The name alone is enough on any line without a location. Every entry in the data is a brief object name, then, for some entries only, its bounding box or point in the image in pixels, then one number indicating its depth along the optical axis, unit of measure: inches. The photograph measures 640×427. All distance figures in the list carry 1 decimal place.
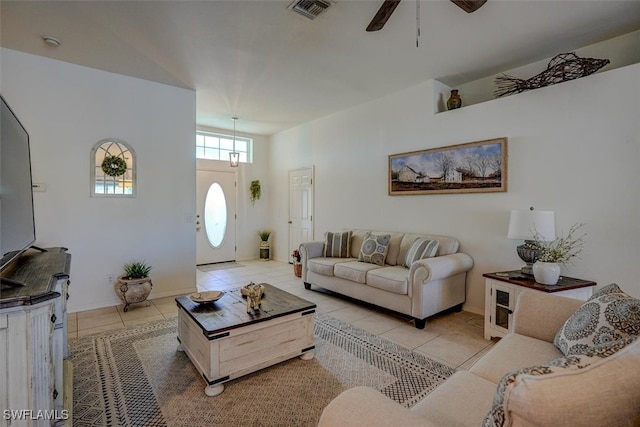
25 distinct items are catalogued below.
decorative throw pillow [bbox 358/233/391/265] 155.6
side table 101.1
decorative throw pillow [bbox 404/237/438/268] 137.6
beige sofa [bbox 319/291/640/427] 27.6
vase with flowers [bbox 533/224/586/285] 101.3
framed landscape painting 133.3
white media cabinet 48.0
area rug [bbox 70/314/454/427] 72.5
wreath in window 148.0
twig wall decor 108.3
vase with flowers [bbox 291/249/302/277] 202.7
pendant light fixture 220.5
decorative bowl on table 98.0
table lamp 109.3
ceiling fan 80.5
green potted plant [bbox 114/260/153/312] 140.6
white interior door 238.1
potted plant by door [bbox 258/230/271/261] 276.4
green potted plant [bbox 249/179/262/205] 276.7
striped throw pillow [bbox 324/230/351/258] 176.4
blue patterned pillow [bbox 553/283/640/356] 51.1
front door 253.6
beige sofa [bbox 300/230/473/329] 122.1
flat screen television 64.1
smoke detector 117.6
